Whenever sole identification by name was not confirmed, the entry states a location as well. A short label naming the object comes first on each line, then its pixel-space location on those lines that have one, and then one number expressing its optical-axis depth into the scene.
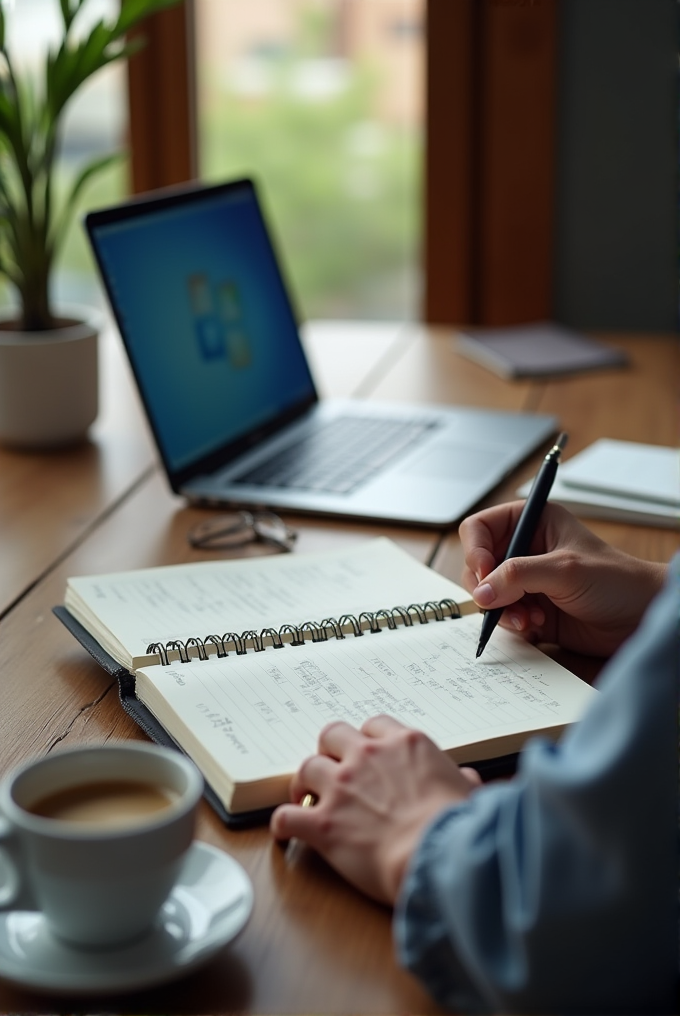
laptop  1.23
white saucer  0.52
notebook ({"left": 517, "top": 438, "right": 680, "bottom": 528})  1.19
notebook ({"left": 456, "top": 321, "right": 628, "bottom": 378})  1.79
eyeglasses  1.13
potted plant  1.37
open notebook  0.71
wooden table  0.56
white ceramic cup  0.51
